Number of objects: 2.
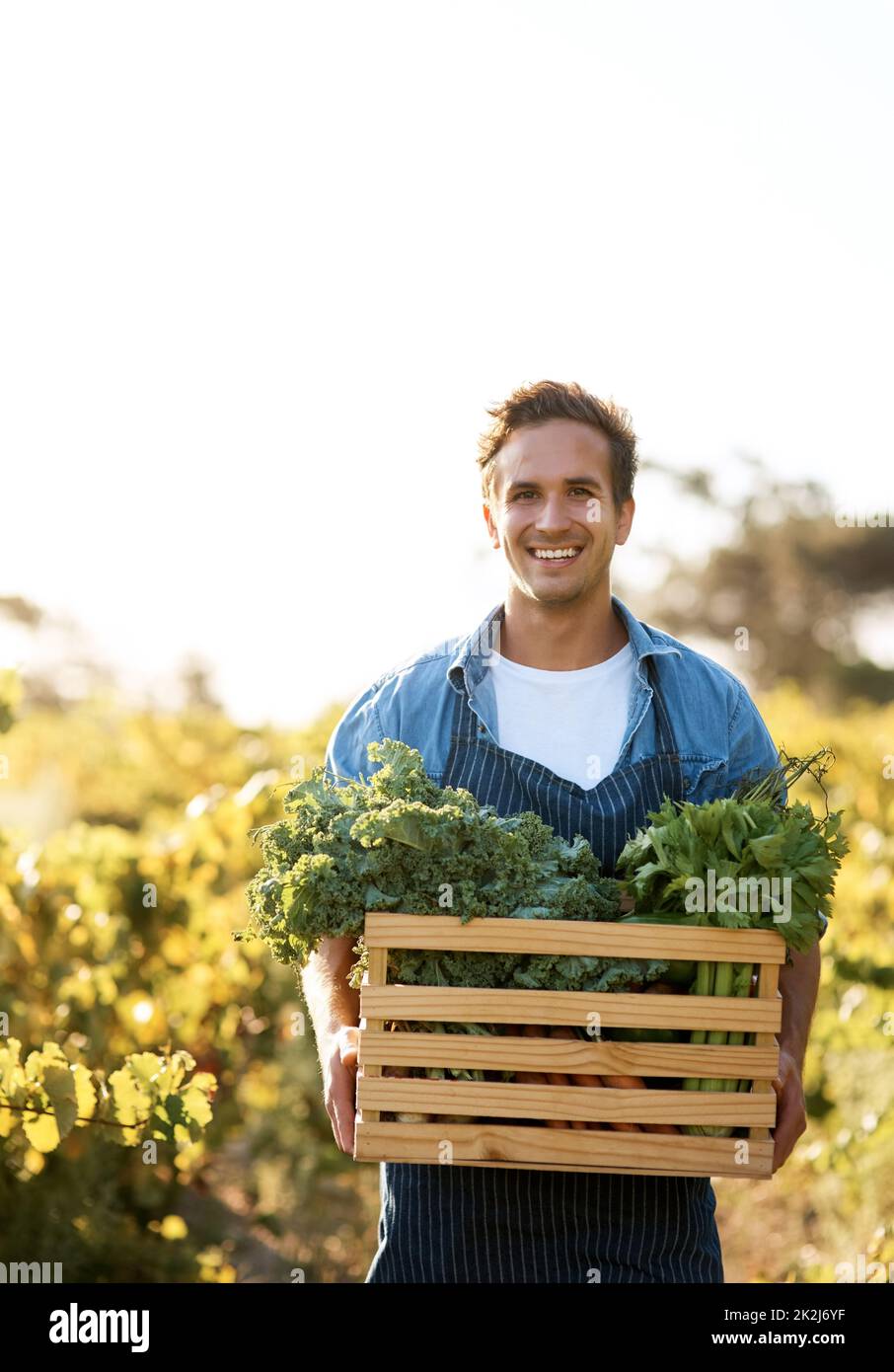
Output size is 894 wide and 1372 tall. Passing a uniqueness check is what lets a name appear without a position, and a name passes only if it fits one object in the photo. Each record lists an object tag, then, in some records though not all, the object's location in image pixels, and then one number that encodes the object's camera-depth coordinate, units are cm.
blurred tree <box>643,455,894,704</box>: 4056
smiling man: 294
